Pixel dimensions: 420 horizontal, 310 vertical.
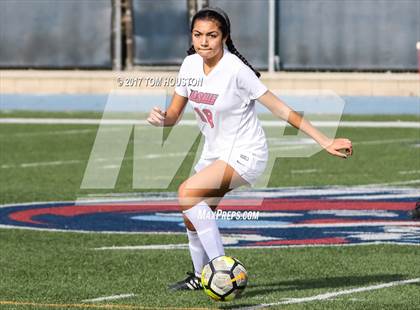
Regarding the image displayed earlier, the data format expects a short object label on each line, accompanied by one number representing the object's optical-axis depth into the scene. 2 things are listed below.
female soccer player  20.22
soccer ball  19.47
